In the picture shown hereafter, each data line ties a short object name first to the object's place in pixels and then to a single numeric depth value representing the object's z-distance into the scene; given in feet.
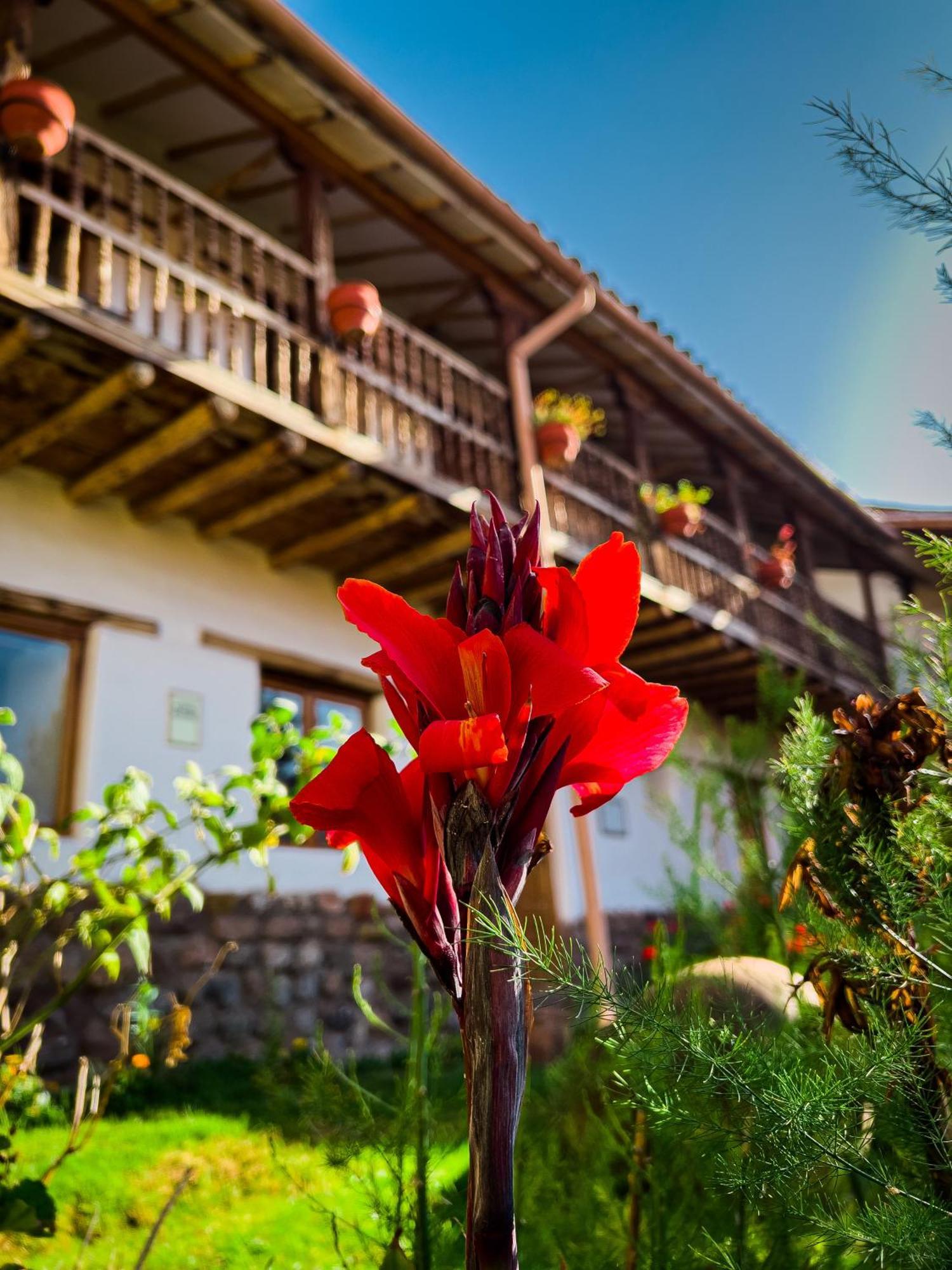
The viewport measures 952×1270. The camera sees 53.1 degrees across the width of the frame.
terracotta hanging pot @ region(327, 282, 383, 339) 18.20
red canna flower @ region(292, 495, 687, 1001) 1.61
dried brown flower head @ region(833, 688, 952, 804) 2.32
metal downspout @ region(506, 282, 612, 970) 20.31
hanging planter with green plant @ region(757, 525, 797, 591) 30.99
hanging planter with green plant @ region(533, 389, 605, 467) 22.16
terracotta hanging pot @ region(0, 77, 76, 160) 13.82
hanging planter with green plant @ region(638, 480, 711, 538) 26.22
